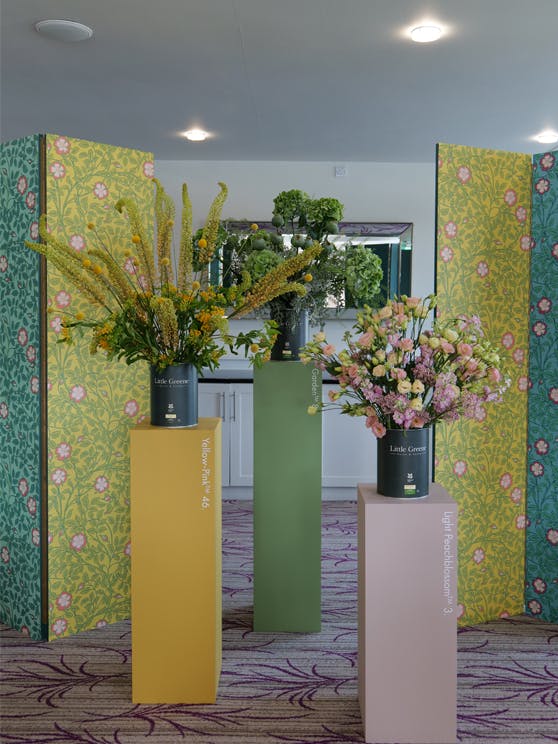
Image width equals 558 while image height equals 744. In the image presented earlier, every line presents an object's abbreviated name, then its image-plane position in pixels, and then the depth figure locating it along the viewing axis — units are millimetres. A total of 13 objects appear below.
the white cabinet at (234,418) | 5715
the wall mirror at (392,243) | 6211
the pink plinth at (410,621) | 2406
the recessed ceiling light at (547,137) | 5191
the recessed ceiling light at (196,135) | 5254
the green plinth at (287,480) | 3293
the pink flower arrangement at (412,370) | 2379
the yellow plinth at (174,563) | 2645
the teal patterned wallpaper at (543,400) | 3344
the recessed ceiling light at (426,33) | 3446
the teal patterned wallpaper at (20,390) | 3205
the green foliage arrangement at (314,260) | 3221
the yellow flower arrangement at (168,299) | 2547
